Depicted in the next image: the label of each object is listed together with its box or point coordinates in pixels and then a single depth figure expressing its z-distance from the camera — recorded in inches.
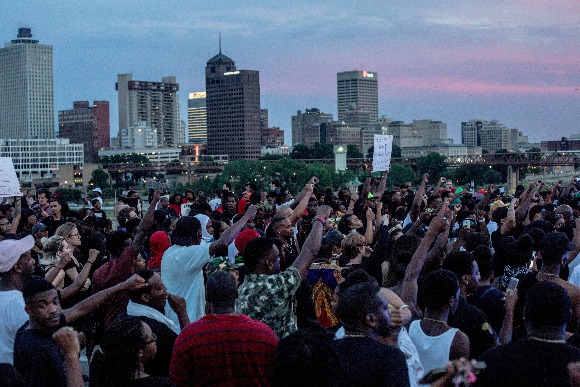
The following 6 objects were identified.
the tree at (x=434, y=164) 5684.1
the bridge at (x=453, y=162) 5380.9
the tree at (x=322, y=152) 7588.6
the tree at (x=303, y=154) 7677.2
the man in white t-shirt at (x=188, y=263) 287.6
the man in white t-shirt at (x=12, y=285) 231.2
